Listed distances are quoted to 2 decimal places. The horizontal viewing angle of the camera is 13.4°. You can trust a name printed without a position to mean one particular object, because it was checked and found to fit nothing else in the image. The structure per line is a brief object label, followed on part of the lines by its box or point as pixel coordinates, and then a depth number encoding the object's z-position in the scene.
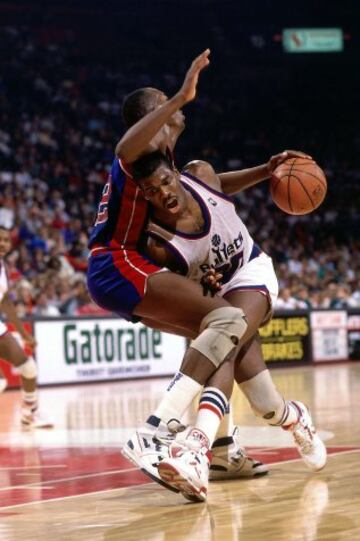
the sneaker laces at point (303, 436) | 8.28
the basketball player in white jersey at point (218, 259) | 7.56
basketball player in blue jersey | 7.29
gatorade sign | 23.20
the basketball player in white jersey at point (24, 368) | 14.15
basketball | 8.37
